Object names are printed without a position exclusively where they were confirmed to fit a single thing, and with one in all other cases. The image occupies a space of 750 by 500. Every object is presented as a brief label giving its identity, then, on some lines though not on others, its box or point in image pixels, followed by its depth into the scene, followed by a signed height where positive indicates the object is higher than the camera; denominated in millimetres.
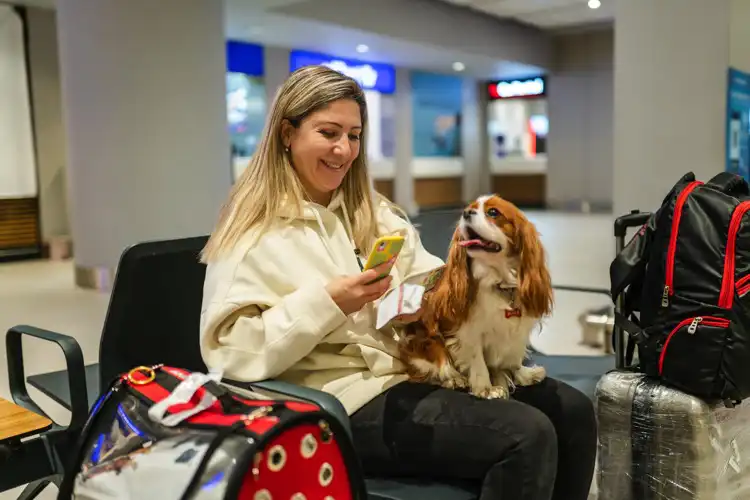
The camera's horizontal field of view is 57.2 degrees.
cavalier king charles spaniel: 1483 -294
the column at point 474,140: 14812 +599
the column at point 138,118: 5777 +498
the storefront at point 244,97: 9898 +1152
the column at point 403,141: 12836 +528
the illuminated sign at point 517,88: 14242 +1644
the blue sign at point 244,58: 9750 +1662
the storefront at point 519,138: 14594 +671
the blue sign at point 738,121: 3518 +206
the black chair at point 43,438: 1495 -579
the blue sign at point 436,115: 13930 +1132
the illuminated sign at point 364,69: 10706 +1724
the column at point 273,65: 10320 +1612
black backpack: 1656 -317
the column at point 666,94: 3506 +361
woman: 1372 -323
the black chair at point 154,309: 1643 -329
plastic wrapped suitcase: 1750 -739
